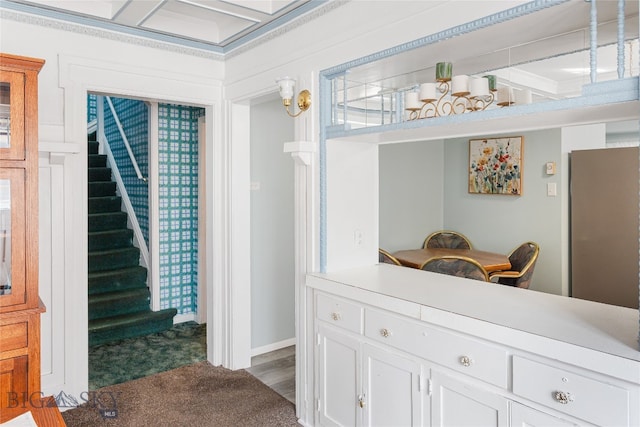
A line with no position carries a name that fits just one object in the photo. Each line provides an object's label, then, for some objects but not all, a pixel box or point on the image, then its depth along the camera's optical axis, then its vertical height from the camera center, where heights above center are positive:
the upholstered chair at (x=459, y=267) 3.08 -0.40
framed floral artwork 4.64 +0.46
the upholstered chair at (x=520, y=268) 3.70 -0.51
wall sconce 2.58 +0.65
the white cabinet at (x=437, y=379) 1.40 -0.63
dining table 3.94 -0.45
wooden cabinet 2.15 -0.12
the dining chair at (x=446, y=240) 5.07 -0.35
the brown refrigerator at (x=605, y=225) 3.78 -0.14
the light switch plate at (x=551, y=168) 4.33 +0.38
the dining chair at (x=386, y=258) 3.93 -0.44
